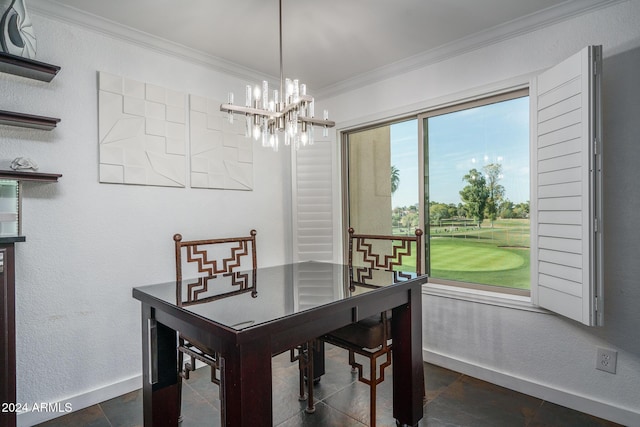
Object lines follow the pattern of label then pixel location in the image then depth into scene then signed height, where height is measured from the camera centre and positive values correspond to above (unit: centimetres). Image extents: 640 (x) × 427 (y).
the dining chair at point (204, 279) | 149 -38
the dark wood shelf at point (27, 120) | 171 +51
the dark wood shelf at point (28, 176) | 169 +21
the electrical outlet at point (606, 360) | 185 -86
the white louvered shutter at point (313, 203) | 324 +9
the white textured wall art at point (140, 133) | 215 +57
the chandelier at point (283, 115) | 156 +49
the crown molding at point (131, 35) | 193 +122
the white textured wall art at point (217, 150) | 259 +53
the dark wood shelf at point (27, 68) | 167 +78
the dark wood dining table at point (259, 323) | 112 -45
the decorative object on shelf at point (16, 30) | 170 +98
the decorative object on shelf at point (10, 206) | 177 +5
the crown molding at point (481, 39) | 196 +121
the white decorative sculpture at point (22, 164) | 175 +28
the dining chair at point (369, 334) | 166 -66
